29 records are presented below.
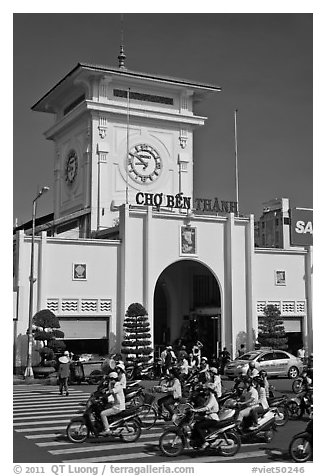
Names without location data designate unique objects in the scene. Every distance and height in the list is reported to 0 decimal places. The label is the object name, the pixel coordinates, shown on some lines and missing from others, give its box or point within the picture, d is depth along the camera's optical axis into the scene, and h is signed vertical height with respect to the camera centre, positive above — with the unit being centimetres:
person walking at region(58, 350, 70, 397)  2233 -237
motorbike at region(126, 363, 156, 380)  2550 -280
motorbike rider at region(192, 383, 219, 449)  1273 -226
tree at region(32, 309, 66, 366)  3008 -152
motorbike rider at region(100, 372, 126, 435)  1384 -208
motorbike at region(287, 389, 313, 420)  1753 -266
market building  3347 +290
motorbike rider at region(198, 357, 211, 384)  1560 -192
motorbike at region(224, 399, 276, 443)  1376 -255
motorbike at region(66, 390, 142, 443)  1387 -250
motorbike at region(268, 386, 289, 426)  1622 -267
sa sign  4066 +416
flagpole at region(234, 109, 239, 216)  3150 +630
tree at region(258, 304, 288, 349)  3559 -167
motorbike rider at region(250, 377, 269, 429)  1389 -215
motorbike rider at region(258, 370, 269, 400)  1606 -185
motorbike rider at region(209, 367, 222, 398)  1438 -171
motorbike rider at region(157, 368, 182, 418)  1639 -227
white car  2858 -269
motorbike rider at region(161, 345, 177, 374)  2582 -222
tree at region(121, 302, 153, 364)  3219 -173
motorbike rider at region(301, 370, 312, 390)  1815 -219
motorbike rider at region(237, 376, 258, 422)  1393 -206
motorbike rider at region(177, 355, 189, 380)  1863 -199
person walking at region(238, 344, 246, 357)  3414 -257
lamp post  2798 -64
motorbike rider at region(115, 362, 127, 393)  1447 -157
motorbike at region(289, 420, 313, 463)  1195 -255
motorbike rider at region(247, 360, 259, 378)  1522 -161
